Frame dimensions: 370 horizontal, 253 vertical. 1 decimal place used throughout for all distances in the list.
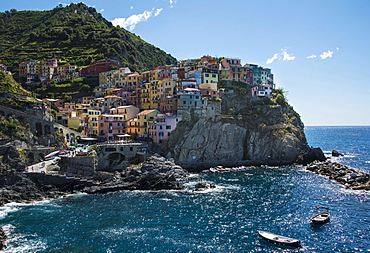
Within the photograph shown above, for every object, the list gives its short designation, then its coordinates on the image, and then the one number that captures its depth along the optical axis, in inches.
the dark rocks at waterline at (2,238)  1516.0
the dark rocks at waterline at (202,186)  2578.7
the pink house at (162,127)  3585.1
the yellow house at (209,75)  4293.8
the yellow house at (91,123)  3761.3
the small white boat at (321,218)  1812.5
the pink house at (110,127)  3705.7
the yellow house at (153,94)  4140.0
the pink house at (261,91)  4409.5
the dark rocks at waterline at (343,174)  2676.4
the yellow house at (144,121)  3708.2
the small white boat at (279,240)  1535.1
